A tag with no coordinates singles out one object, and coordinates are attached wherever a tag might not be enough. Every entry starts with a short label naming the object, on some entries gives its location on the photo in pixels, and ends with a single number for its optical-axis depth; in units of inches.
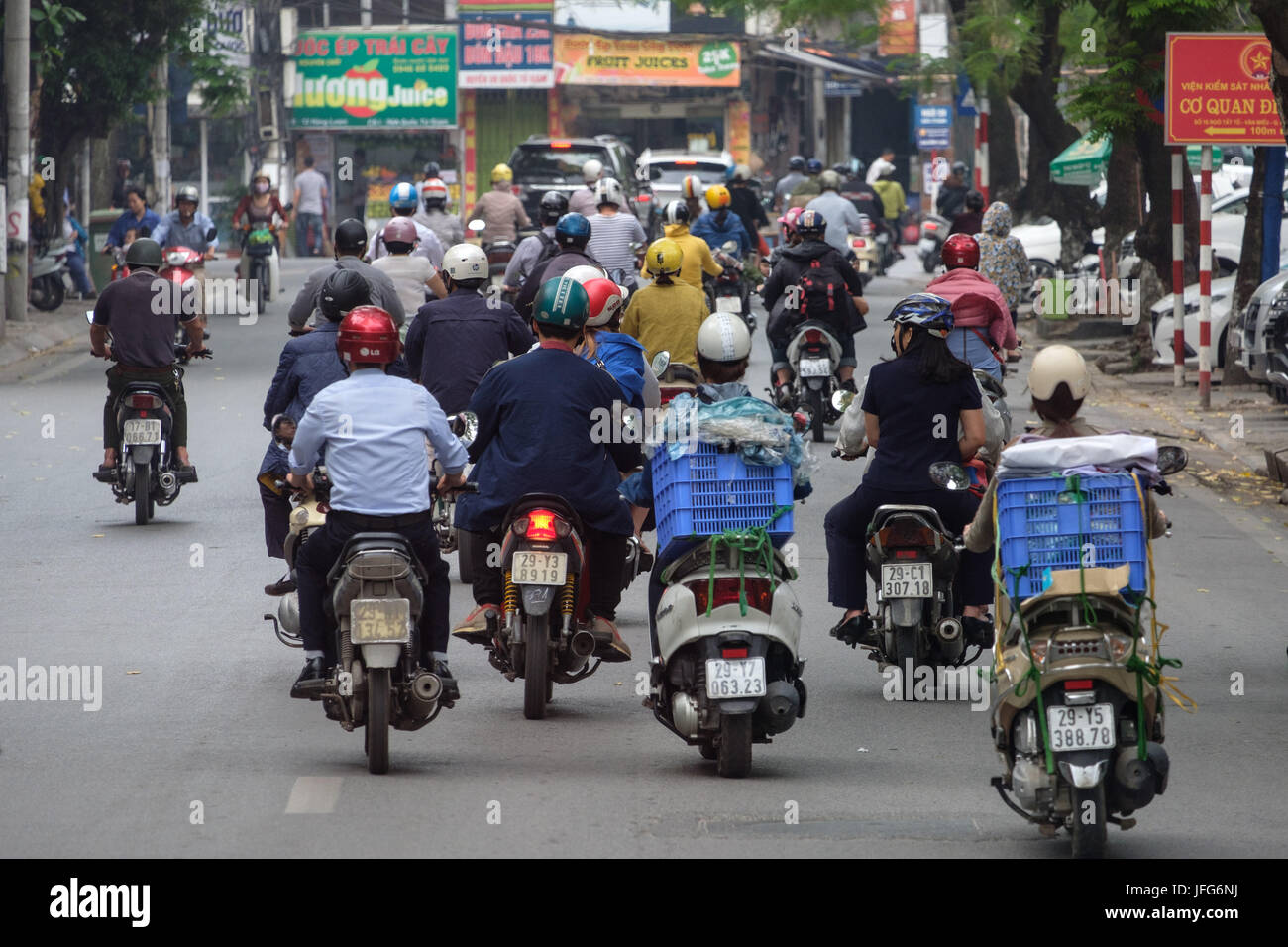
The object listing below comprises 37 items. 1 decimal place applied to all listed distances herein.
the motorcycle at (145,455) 492.7
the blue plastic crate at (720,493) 276.4
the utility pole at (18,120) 887.1
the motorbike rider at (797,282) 607.2
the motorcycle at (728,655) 268.5
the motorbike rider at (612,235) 679.7
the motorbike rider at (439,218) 722.2
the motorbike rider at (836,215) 823.1
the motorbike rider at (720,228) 839.1
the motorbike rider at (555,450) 303.1
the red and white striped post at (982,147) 1185.7
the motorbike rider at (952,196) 1371.8
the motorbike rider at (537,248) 600.7
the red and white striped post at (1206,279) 679.1
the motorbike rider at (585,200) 801.6
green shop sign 1828.2
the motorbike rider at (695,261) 620.7
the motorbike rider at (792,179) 1253.7
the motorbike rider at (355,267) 417.4
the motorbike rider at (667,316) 491.2
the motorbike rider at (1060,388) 253.3
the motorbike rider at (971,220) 986.7
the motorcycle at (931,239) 1342.3
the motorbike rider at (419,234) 592.7
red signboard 677.3
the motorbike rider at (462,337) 422.3
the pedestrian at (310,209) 1504.7
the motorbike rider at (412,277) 539.5
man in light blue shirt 275.6
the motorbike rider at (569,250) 496.1
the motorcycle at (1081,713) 224.4
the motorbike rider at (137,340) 497.7
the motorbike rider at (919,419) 325.7
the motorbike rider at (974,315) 464.4
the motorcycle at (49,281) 1029.2
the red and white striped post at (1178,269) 765.3
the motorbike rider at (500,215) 893.2
